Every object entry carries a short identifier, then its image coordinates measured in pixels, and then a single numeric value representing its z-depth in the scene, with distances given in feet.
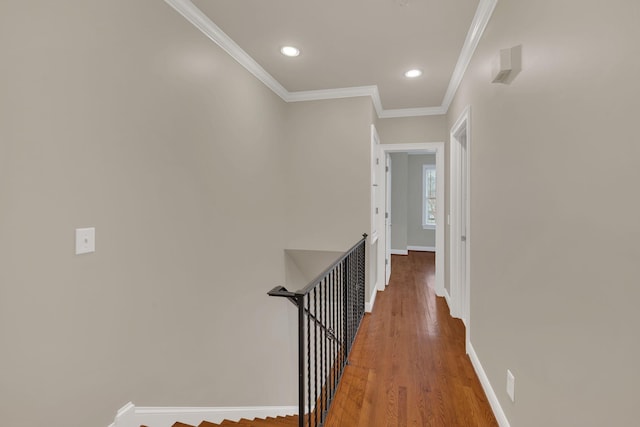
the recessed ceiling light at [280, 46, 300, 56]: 8.66
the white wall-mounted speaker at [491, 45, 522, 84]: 4.99
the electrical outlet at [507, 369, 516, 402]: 5.19
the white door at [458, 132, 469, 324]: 10.76
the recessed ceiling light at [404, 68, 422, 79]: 10.07
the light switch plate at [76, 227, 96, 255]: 4.70
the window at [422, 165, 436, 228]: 27.48
